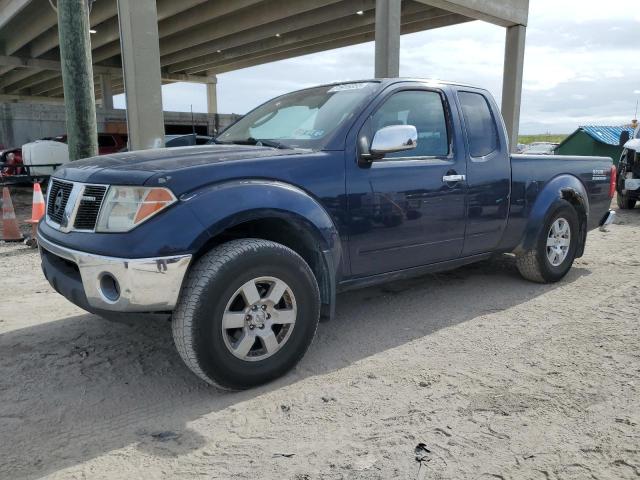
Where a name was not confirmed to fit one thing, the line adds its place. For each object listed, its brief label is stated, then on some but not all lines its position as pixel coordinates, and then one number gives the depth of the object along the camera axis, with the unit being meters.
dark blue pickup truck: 2.60
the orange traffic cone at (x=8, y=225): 6.86
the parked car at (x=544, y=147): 20.69
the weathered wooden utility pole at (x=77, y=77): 5.80
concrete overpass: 9.35
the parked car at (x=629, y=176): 10.28
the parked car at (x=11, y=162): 12.53
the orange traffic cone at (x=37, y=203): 6.75
